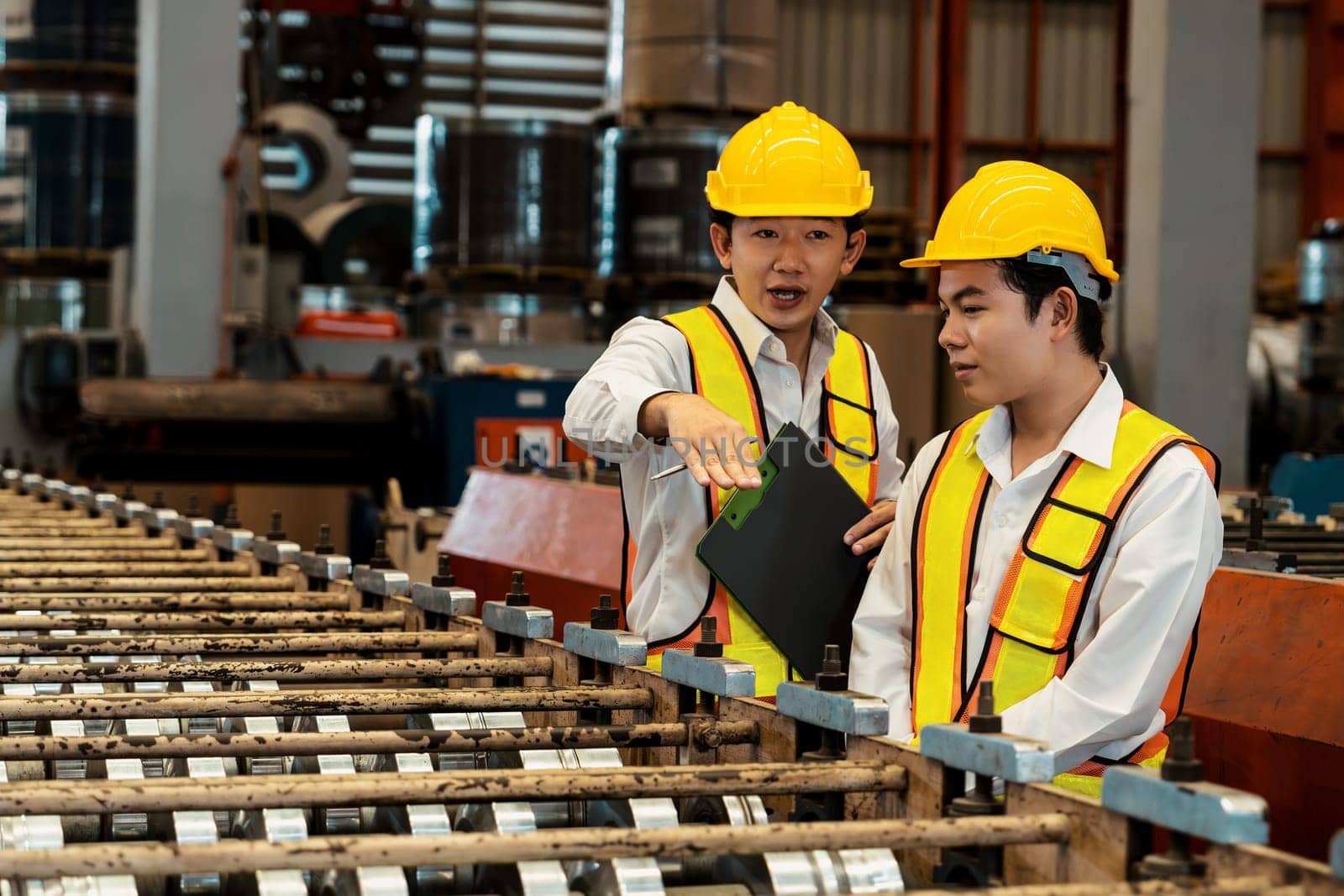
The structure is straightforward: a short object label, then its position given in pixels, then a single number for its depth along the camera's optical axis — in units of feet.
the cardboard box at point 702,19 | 33.81
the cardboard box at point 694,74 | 33.99
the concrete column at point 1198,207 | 28.60
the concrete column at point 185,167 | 30.96
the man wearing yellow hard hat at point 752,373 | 8.23
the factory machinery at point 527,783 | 4.10
